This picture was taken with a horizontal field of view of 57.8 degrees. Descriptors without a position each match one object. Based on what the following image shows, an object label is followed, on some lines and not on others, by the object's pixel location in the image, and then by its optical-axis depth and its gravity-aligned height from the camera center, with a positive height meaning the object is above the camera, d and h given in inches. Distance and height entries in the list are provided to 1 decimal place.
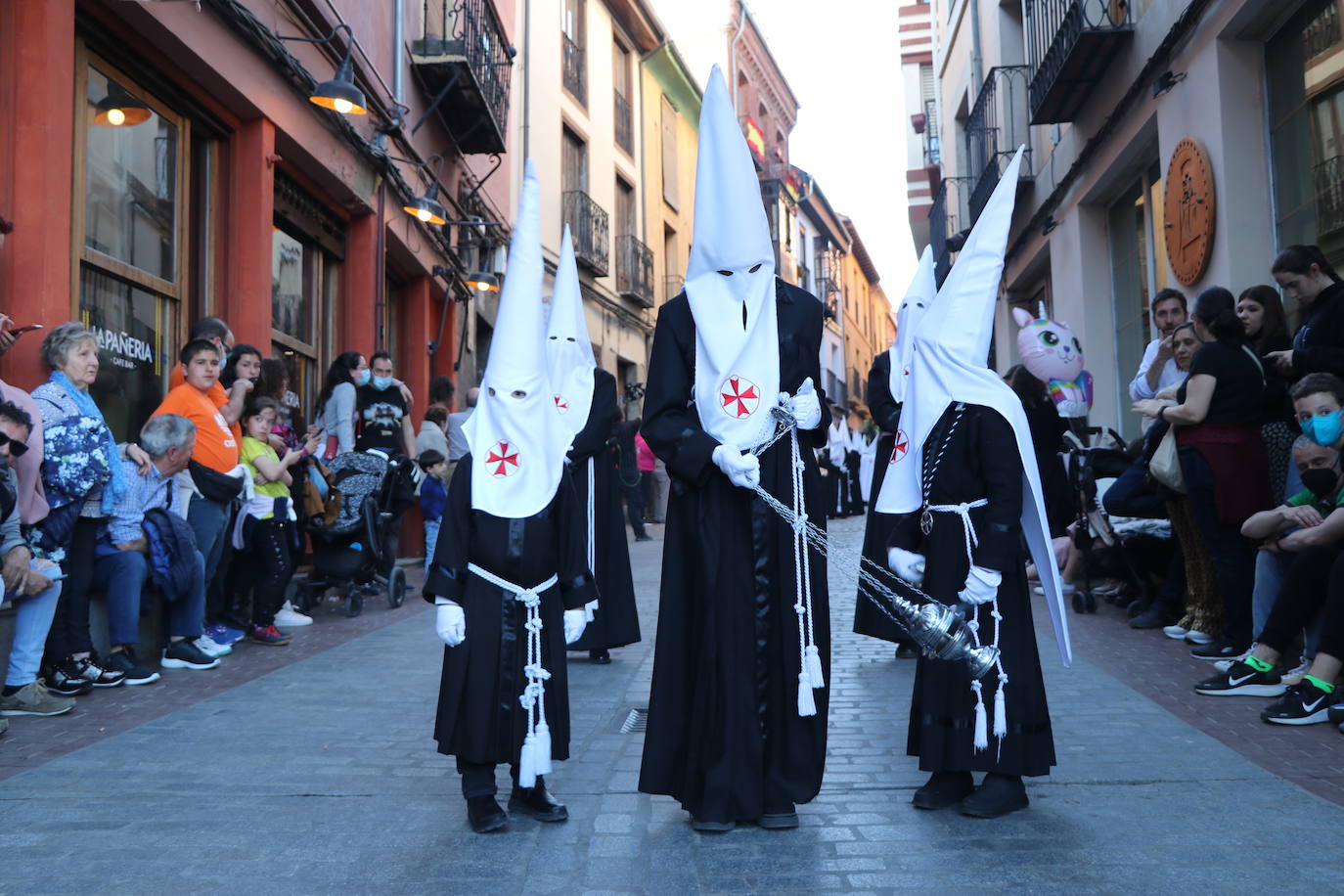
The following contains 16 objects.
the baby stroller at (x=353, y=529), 372.5 -6.2
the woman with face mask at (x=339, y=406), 416.8 +35.4
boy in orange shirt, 295.1 +15.9
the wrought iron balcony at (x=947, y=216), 801.6 +191.6
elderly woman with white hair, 243.0 +6.0
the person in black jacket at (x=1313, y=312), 248.7 +36.4
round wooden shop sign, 355.6 +84.8
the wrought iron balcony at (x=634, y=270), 964.0 +189.5
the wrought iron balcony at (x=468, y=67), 550.6 +205.1
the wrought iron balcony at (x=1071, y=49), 425.1 +158.8
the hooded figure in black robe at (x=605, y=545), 290.8 -10.1
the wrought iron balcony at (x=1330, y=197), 302.2 +73.4
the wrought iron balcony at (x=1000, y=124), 617.4 +193.9
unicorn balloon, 379.6 +41.3
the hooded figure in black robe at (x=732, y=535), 158.1 -4.7
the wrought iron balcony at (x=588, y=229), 837.2 +194.0
